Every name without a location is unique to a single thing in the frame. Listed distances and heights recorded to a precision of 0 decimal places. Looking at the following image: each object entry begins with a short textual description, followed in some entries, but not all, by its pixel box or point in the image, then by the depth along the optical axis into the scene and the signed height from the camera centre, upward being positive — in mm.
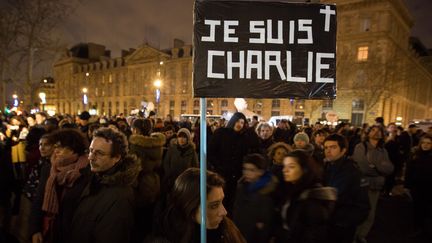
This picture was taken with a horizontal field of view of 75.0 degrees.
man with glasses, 2025 -708
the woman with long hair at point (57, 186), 2600 -781
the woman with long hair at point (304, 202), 2418 -830
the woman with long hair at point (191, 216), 1706 -695
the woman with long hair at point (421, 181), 4992 -1265
